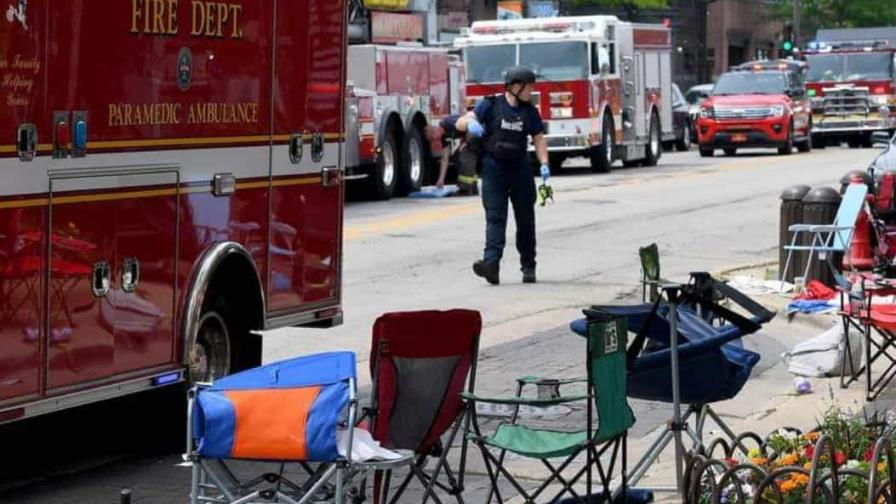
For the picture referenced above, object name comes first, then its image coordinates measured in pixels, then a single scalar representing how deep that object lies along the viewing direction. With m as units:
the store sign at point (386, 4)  33.22
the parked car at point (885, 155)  18.88
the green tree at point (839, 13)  71.50
